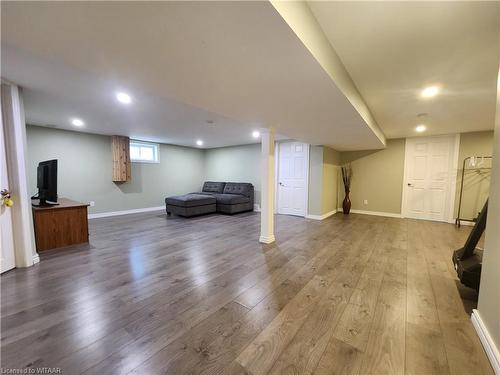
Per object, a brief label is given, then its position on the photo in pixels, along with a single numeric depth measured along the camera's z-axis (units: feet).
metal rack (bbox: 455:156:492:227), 14.85
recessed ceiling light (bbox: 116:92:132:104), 8.63
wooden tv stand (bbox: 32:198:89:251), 9.76
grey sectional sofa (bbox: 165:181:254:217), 17.28
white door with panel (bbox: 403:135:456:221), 16.16
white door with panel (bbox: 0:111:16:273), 7.45
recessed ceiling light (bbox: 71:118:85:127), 12.74
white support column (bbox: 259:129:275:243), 10.95
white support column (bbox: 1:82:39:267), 7.53
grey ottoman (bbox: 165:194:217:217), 17.04
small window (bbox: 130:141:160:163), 19.66
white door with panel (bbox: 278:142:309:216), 18.19
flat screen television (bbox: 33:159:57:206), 10.32
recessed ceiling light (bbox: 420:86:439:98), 7.67
